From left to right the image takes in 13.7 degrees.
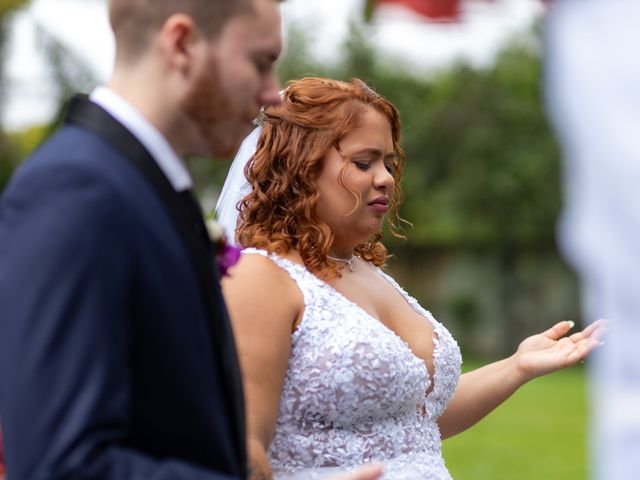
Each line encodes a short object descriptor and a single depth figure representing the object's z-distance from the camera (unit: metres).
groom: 2.82
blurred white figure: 2.27
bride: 3.56
